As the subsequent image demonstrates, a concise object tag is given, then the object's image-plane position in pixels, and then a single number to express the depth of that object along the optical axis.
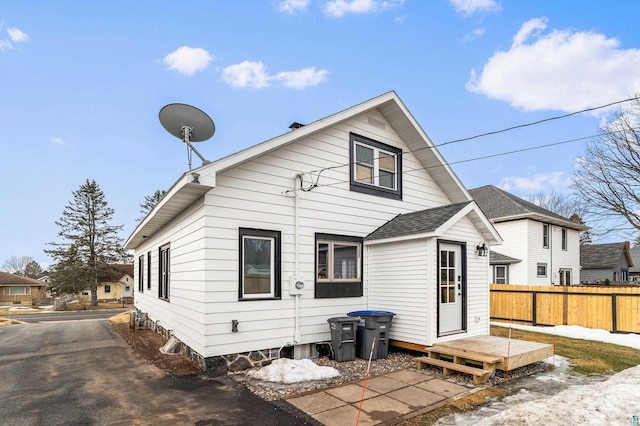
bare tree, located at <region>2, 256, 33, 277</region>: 74.00
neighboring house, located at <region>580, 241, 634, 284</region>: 31.22
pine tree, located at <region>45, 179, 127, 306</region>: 34.41
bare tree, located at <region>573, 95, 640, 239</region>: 19.38
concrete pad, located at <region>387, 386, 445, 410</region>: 4.96
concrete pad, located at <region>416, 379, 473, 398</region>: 5.41
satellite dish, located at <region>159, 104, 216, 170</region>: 7.31
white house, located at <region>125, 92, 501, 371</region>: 6.39
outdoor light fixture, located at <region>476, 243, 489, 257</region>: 8.70
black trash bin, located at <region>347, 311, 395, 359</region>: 7.29
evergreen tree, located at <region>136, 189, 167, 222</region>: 41.44
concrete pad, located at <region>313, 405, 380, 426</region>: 4.24
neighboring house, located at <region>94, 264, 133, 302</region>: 43.59
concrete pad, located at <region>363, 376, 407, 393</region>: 5.51
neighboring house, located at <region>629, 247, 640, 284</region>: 41.54
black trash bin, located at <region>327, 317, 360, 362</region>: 7.09
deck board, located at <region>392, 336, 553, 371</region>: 6.17
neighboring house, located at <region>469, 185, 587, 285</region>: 19.97
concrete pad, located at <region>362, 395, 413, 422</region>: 4.50
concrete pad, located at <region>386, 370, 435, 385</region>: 5.99
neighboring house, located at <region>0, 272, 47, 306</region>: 42.72
